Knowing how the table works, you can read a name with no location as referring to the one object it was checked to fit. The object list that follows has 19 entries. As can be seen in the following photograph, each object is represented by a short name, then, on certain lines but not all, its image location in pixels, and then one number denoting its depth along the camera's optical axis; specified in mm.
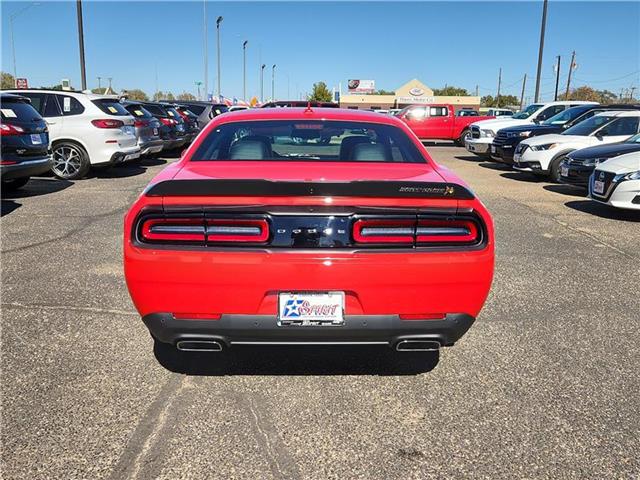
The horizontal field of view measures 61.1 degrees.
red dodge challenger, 2588
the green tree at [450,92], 104312
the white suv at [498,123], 16953
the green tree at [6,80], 64050
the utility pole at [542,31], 27453
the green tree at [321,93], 88475
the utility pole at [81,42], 21688
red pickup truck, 24516
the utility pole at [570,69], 60262
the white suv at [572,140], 11641
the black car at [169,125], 15072
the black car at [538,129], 14258
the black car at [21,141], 8211
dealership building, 75312
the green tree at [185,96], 95125
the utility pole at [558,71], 46788
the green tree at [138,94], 79000
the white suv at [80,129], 10977
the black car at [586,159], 9500
